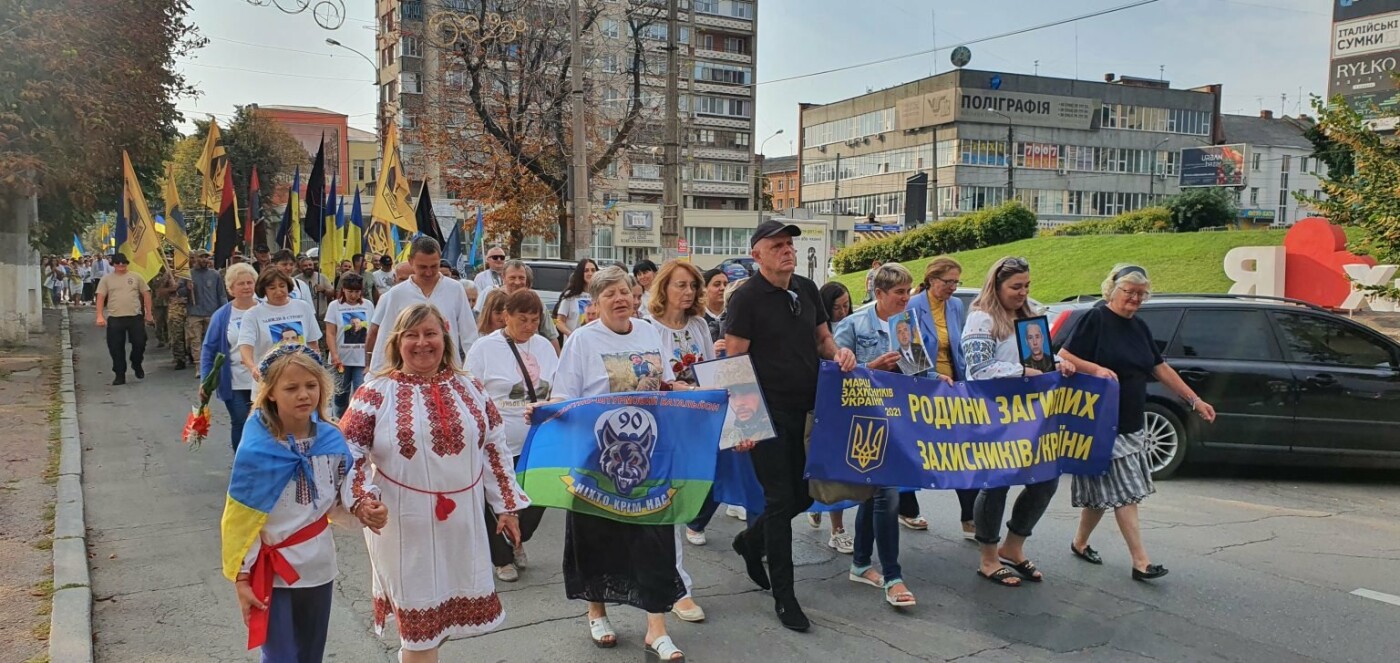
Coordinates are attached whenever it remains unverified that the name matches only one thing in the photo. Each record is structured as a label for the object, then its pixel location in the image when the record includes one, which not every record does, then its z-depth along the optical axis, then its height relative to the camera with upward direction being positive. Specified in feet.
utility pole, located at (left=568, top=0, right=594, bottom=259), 61.62 +6.35
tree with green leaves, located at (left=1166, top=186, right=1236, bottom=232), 134.10 +10.03
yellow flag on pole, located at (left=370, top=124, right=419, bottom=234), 49.65 +3.33
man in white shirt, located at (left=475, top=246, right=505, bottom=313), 38.19 -0.03
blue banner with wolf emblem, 14.78 -2.82
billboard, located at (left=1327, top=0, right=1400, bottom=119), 117.39 +29.56
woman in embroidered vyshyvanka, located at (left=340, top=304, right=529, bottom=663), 11.44 -2.55
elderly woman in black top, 18.67 -1.95
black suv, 27.27 -2.77
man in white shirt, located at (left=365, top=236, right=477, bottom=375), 23.88 -0.76
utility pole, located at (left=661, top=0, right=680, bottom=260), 57.00 +6.58
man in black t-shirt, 16.07 -1.42
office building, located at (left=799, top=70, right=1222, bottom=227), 275.18 +40.26
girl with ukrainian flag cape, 10.41 -2.69
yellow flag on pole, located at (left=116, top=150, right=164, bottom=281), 43.98 +1.05
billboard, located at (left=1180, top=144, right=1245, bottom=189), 263.49 +32.44
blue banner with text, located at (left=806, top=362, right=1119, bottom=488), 17.01 -2.77
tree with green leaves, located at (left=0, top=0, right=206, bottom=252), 53.78 +9.97
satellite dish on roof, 258.78 +58.71
